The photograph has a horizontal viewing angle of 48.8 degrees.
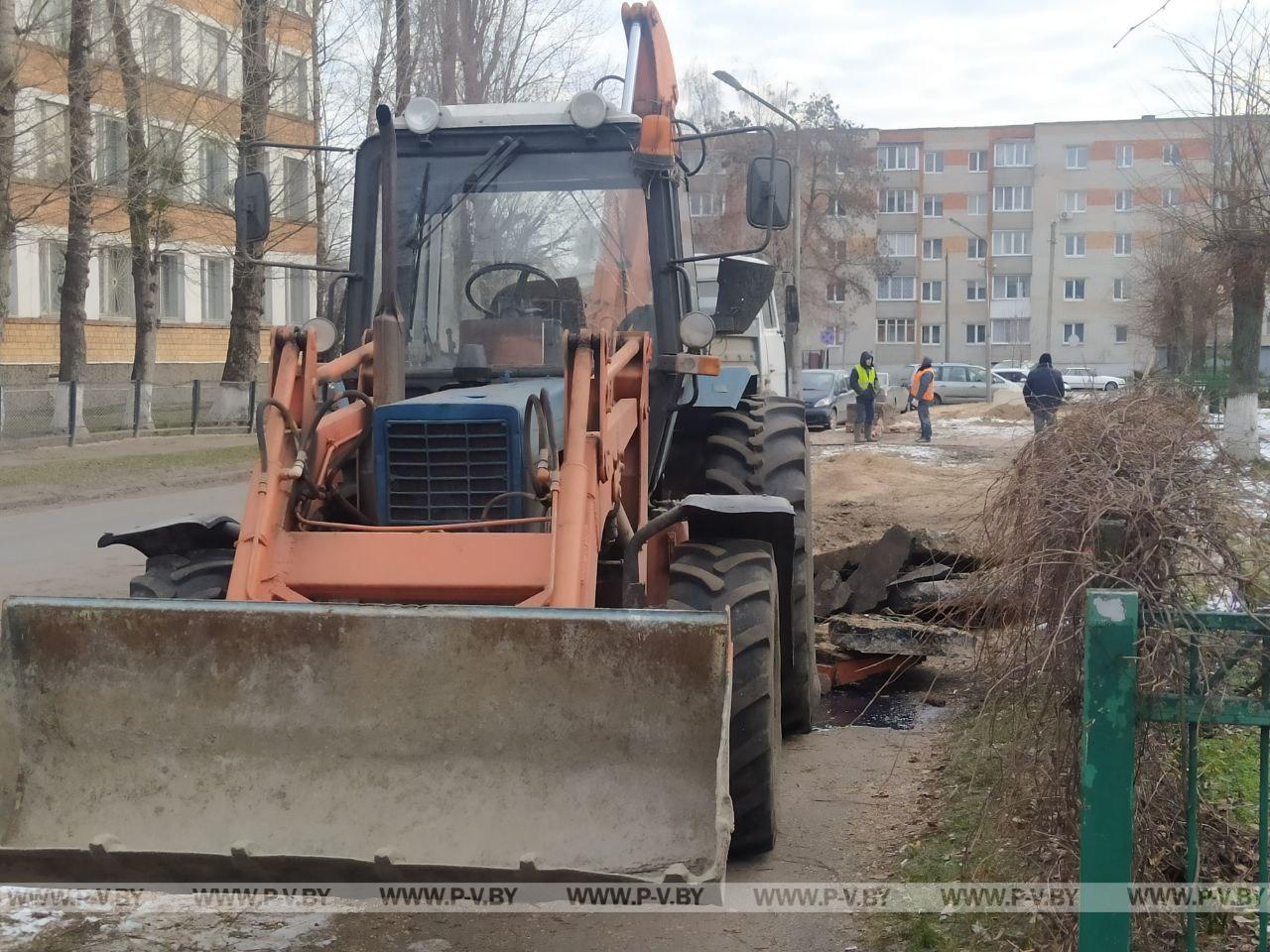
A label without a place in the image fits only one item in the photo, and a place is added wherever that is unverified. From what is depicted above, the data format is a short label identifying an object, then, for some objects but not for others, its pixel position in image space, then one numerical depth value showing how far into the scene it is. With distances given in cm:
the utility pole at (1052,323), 5206
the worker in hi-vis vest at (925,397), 2828
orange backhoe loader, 402
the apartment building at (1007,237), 7581
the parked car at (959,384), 4762
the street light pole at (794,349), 2761
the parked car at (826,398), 3425
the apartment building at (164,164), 2325
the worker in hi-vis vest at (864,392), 2823
